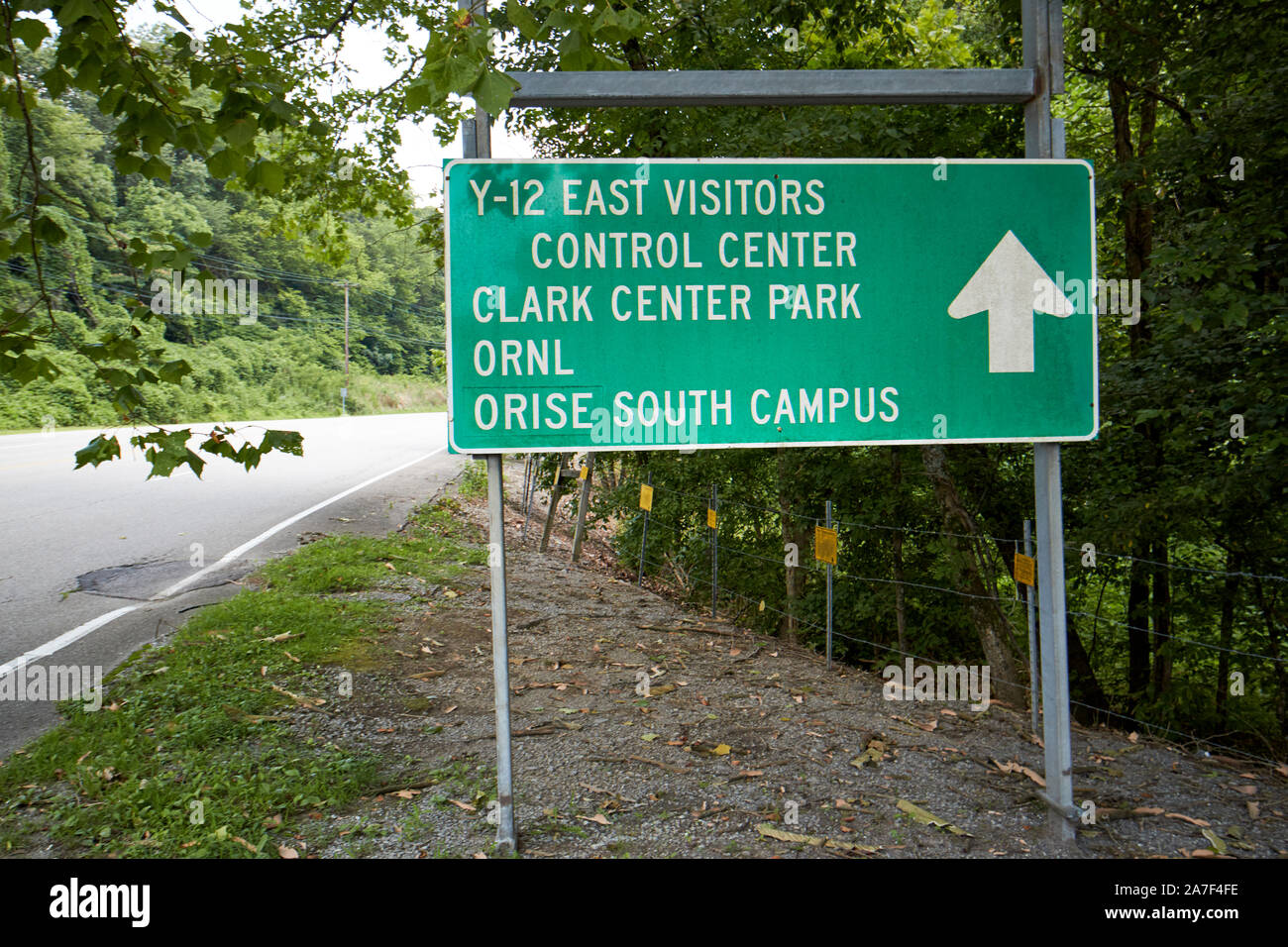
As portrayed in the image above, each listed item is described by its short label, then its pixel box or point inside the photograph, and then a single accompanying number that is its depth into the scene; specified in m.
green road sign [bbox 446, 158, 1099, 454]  3.22
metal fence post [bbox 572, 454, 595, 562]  10.63
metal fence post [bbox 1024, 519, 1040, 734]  5.07
